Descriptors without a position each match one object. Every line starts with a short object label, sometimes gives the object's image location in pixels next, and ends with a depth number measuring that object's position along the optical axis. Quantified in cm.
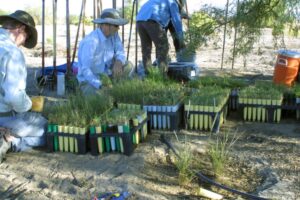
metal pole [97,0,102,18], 736
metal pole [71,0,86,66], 715
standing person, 602
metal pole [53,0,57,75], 675
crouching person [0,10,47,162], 345
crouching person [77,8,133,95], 492
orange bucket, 635
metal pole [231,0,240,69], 455
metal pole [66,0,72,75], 668
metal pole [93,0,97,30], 720
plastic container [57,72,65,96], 639
